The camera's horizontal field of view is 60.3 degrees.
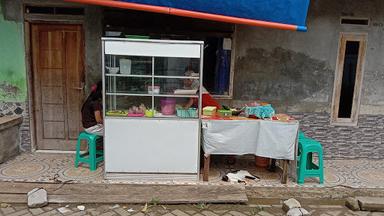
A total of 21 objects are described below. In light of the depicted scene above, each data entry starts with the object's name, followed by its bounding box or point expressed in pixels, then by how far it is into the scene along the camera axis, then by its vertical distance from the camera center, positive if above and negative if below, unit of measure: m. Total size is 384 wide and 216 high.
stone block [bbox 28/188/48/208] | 4.48 -1.80
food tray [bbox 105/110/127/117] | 5.11 -0.68
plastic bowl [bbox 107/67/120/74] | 5.08 -0.01
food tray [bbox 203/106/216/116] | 5.37 -0.62
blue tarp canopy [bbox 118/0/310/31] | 4.91 +0.99
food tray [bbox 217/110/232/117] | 5.46 -0.65
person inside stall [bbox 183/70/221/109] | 5.19 -0.20
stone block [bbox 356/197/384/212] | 4.68 -1.78
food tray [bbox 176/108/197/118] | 5.18 -0.64
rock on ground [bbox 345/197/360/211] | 4.72 -1.81
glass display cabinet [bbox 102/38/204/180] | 5.09 -0.67
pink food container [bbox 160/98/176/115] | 5.24 -0.55
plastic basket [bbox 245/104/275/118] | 5.38 -0.60
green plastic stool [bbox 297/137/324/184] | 5.27 -1.35
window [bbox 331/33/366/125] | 6.36 -0.01
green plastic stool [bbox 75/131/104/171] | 5.51 -1.45
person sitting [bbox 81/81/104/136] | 5.66 -0.80
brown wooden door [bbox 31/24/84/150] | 6.11 -0.30
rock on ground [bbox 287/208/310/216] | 4.45 -1.84
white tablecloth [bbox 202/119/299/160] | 5.22 -0.99
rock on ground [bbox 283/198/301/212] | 4.60 -1.80
